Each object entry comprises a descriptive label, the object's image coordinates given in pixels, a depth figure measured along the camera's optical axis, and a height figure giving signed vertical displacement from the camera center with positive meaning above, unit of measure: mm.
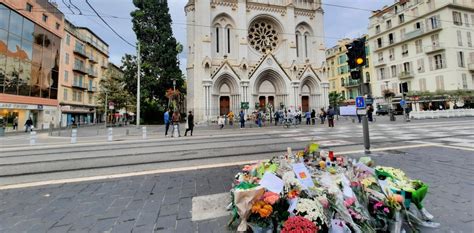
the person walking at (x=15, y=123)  24686 +570
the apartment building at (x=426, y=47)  32281 +12231
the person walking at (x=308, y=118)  22981 +506
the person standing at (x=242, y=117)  20978 +679
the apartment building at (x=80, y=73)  36406 +10402
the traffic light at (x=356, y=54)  6400 +2061
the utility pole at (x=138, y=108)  21898 +1796
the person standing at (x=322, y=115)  24388 +784
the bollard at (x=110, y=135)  13219 -548
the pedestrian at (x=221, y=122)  20845 +233
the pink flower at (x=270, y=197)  2226 -775
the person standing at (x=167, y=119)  15403 +465
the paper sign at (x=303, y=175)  2465 -626
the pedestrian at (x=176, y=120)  14416 +363
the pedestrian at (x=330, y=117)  18528 +453
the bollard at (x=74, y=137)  12470 -562
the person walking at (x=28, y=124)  22875 +448
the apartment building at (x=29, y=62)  22875 +8011
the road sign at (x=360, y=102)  6645 +613
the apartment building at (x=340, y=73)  52875 +12714
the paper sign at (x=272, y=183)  2361 -666
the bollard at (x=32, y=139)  12141 -621
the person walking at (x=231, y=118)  23509 +677
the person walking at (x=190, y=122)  14906 +208
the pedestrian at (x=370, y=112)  21969 +1005
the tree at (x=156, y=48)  30844 +11396
